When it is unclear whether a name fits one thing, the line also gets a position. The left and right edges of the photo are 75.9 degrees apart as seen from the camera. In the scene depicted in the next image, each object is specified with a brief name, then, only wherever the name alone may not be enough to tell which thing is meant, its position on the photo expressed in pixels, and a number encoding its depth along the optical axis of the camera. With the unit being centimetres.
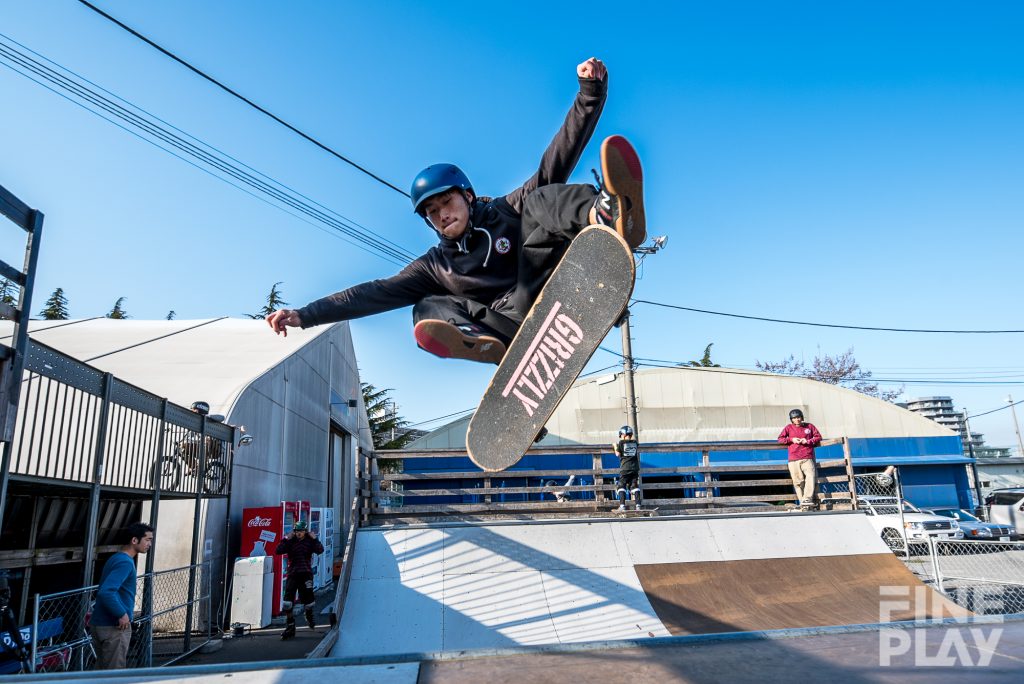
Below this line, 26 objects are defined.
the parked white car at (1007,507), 1981
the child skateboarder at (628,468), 1043
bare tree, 4297
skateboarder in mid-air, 332
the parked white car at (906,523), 1461
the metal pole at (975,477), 2518
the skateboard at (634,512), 961
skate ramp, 679
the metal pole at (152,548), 652
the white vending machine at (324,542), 1283
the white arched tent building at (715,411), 2717
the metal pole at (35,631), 448
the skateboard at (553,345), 346
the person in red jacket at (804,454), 994
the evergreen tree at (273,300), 2964
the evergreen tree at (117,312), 3117
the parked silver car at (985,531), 1717
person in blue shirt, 524
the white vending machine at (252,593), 941
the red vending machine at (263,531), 1060
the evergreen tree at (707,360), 3988
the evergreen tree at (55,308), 2903
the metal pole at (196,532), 789
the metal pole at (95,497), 563
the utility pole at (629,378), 1661
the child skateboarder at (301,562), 921
